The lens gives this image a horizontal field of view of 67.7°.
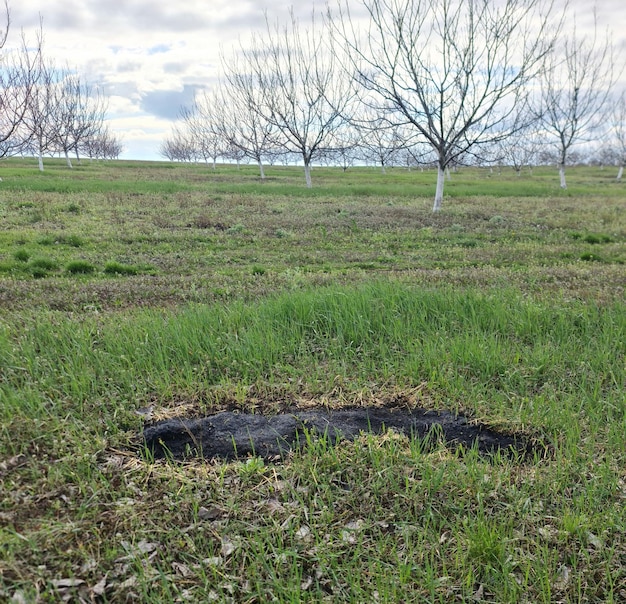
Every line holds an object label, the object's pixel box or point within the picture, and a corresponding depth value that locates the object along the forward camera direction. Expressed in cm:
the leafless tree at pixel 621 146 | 4903
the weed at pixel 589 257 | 1011
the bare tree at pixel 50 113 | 2955
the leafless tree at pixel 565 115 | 3250
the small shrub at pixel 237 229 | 1288
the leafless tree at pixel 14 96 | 1126
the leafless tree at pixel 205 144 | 5545
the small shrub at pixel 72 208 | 1498
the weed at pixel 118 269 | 845
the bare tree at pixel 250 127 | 2969
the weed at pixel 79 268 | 827
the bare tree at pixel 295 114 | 2704
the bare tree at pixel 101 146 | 5653
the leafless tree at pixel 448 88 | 1541
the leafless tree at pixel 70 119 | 3484
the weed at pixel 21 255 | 886
